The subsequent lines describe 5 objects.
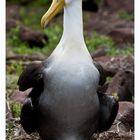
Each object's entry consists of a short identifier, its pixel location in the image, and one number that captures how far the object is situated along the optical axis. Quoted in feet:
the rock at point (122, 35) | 65.05
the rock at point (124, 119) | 32.38
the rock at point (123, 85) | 38.88
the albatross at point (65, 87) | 25.76
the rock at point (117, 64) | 43.68
